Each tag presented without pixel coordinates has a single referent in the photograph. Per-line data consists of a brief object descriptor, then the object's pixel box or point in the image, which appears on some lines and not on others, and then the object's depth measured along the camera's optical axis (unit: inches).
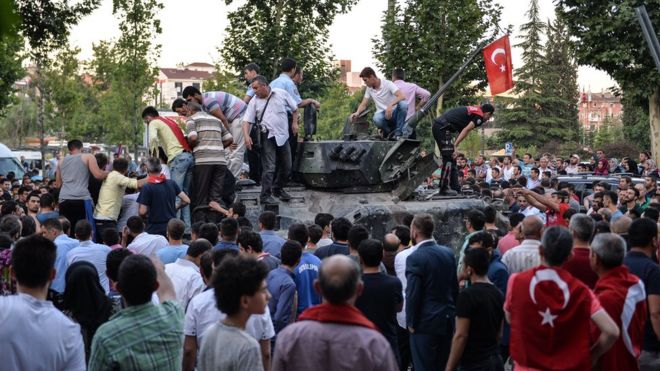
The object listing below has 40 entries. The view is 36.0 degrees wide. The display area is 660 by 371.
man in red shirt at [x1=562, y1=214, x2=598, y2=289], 301.0
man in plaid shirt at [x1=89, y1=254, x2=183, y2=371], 205.8
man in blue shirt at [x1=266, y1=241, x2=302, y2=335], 331.0
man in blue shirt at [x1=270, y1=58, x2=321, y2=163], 604.4
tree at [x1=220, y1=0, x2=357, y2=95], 1213.1
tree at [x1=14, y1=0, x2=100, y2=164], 753.6
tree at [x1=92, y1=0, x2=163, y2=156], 1282.0
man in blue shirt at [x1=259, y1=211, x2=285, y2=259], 409.4
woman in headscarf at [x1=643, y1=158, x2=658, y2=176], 991.1
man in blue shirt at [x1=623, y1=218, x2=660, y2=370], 290.0
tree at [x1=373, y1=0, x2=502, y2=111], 1211.2
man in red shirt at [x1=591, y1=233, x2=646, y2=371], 270.7
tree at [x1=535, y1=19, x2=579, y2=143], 2618.1
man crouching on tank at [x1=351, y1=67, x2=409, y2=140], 647.1
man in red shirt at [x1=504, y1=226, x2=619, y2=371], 247.6
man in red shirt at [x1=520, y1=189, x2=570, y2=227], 489.1
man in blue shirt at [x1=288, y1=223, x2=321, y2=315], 348.5
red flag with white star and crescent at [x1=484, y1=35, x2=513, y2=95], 815.1
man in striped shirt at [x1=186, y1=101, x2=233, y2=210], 544.7
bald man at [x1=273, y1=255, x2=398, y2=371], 198.5
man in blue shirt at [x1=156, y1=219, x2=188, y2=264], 373.1
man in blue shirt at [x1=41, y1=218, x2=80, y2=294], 376.0
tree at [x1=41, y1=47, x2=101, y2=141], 1695.4
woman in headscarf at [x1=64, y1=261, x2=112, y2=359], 330.0
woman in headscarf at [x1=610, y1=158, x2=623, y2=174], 1090.9
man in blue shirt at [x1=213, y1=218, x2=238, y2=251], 381.7
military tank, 598.5
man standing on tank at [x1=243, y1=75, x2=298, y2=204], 565.6
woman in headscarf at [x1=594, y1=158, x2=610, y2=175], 1053.2
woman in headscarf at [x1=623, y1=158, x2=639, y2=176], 1038.4
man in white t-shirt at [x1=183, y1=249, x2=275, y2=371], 257.0
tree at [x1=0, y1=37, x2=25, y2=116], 1254.3
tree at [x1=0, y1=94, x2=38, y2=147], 3093.0
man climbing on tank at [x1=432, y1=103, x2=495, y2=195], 636.7
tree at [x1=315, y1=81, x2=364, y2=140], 2389.3
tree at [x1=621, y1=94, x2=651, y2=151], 2462.7
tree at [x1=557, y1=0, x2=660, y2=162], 1083.3
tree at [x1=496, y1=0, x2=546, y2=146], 2632.9
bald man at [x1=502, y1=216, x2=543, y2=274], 347.3
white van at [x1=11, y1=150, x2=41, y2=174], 2192.4
